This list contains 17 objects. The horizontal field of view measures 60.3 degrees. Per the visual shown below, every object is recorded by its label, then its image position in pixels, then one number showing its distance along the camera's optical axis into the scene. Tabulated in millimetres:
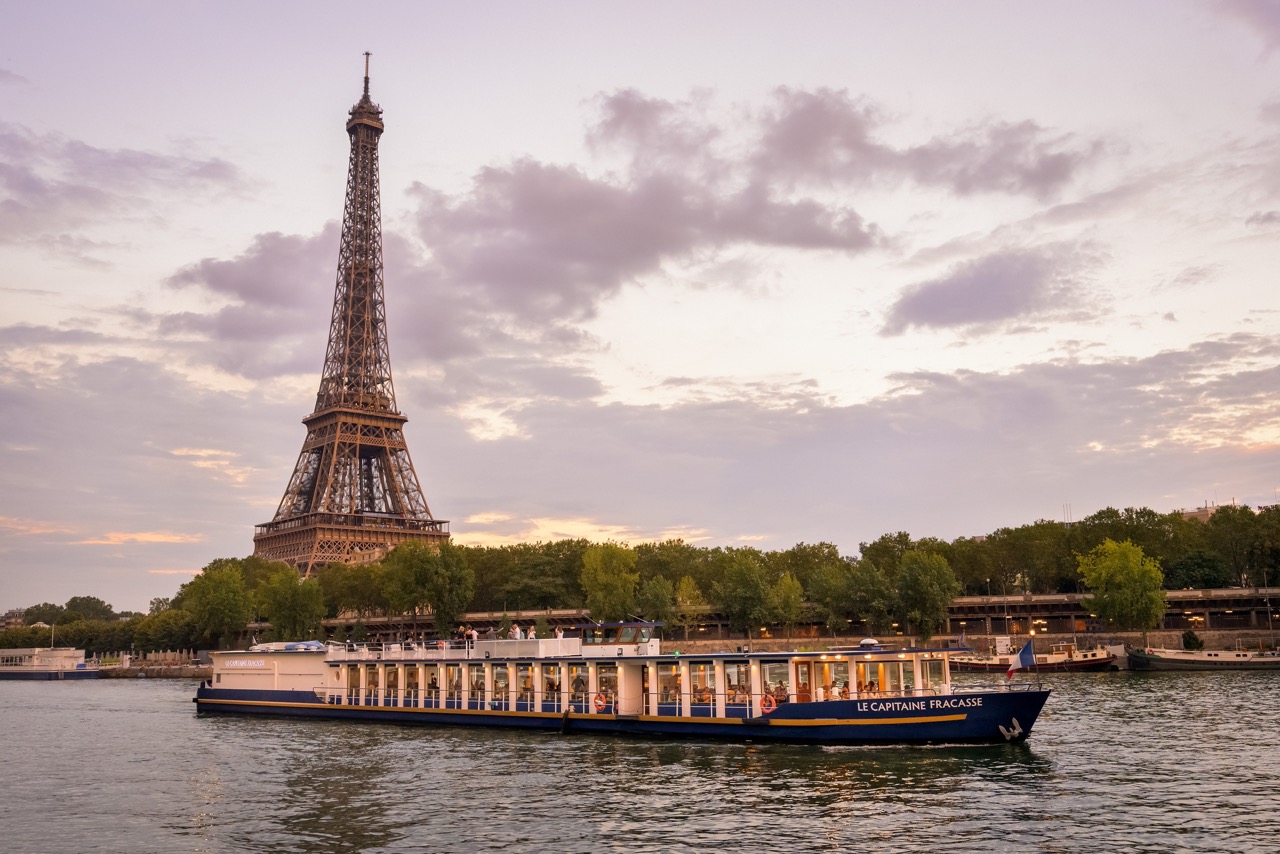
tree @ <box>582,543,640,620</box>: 134000
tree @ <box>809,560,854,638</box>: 122875
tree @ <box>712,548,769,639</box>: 127000
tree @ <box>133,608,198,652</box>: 166988
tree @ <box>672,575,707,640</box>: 134250
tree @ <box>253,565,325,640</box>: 145375
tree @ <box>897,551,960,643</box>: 115375
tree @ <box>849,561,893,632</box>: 118438
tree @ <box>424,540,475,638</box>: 137375
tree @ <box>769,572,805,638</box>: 128250
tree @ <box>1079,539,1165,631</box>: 106562
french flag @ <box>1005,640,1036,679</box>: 41438
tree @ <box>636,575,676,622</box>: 130625
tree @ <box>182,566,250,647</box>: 152125
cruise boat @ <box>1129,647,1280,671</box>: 88875
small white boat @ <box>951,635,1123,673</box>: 96625
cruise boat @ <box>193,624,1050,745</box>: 42531
